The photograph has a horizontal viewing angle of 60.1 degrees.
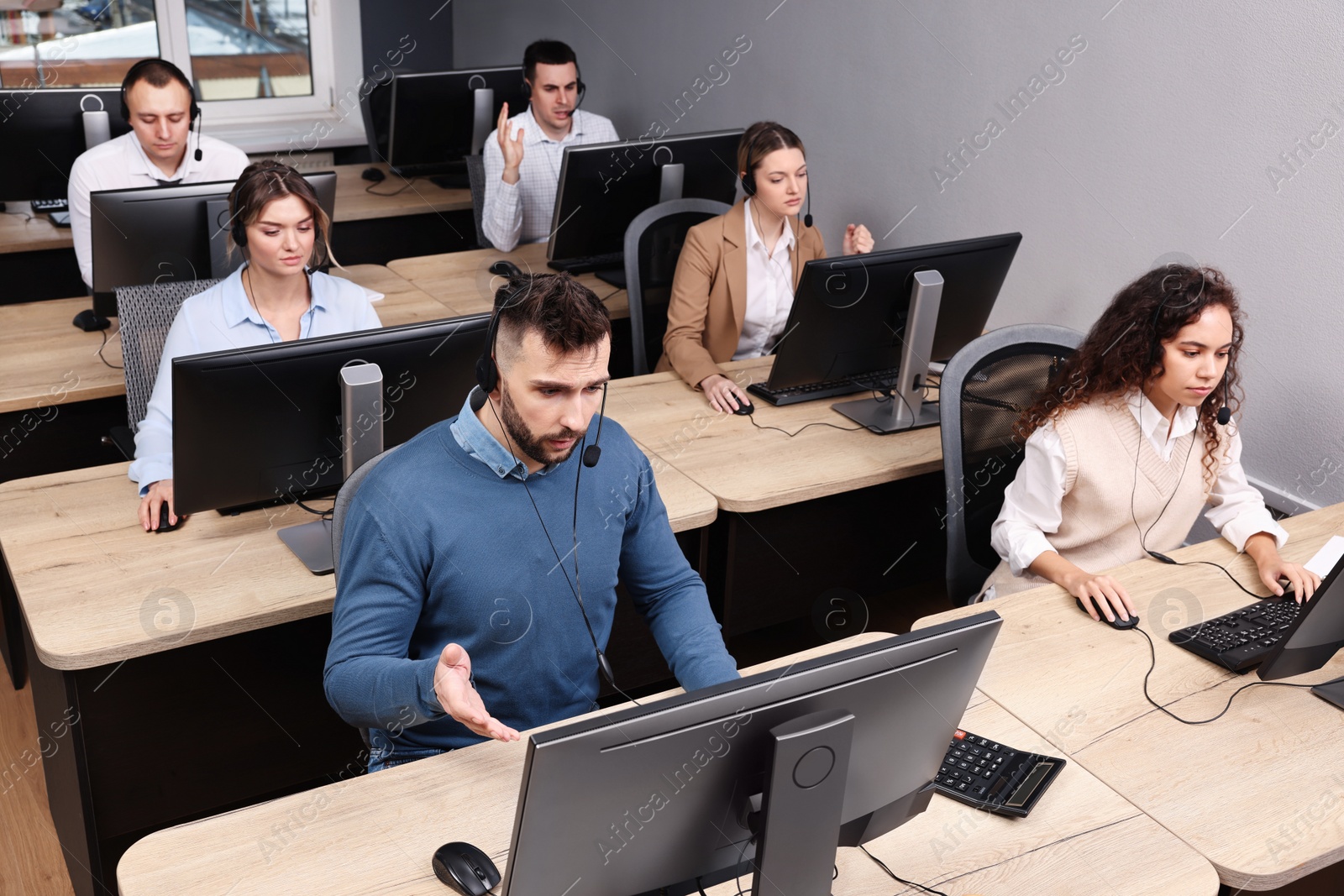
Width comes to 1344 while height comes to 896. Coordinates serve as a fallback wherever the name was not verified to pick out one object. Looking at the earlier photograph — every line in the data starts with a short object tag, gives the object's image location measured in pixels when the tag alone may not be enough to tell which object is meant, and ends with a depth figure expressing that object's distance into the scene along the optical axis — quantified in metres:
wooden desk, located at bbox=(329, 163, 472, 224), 4.34
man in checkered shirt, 3.81
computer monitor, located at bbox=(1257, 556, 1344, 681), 1.63
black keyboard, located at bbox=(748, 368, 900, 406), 2.76
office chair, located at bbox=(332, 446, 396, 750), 1.62
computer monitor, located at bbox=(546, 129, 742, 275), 3.24
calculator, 1.48
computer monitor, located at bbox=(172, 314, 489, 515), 1.81
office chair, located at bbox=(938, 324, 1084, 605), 2.21
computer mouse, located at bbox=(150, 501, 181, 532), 2.07
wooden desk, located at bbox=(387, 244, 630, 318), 3.35
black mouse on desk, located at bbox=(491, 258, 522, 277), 3.35
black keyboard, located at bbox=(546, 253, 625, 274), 3.52
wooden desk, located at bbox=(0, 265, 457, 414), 2.64
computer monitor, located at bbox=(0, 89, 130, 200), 3.57
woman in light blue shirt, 2.28
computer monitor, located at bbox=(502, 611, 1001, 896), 1.04
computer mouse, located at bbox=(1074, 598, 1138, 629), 1.90
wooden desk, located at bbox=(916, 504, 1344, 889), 1.47
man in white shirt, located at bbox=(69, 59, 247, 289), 3.35
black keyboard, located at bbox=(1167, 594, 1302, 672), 1.81
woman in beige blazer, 2.86
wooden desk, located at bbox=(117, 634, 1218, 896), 1.30
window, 5.14
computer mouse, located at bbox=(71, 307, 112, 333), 2.96
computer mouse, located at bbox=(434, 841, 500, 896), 1.26
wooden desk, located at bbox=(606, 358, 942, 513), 2.36
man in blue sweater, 1.50
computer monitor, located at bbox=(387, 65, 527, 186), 4.34
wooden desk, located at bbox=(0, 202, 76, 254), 3.73
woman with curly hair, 2.00
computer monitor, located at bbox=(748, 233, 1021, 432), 2.46
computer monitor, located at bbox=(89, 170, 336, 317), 2.73
